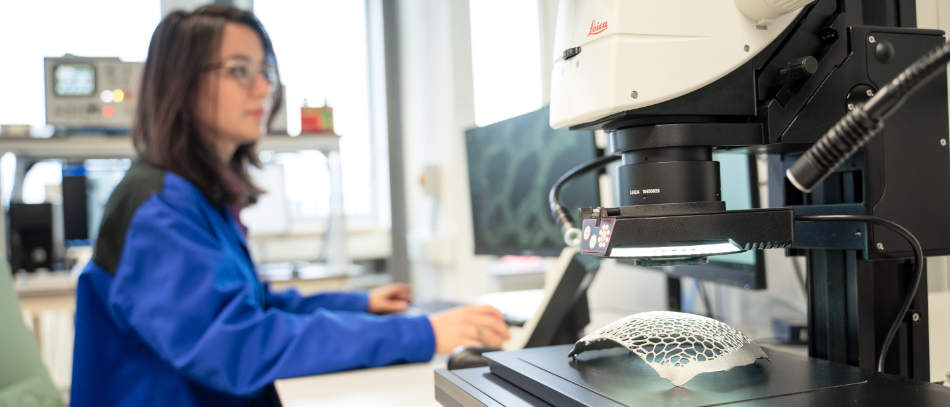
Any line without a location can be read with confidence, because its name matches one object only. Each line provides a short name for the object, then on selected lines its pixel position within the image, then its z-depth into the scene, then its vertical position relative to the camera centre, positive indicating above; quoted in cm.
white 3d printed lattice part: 49 -11
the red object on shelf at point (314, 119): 272 +40
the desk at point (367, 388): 83 -24
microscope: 49 +3
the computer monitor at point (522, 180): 111 +5
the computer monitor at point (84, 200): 254 +10
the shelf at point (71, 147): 241 +30
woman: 87 -10
